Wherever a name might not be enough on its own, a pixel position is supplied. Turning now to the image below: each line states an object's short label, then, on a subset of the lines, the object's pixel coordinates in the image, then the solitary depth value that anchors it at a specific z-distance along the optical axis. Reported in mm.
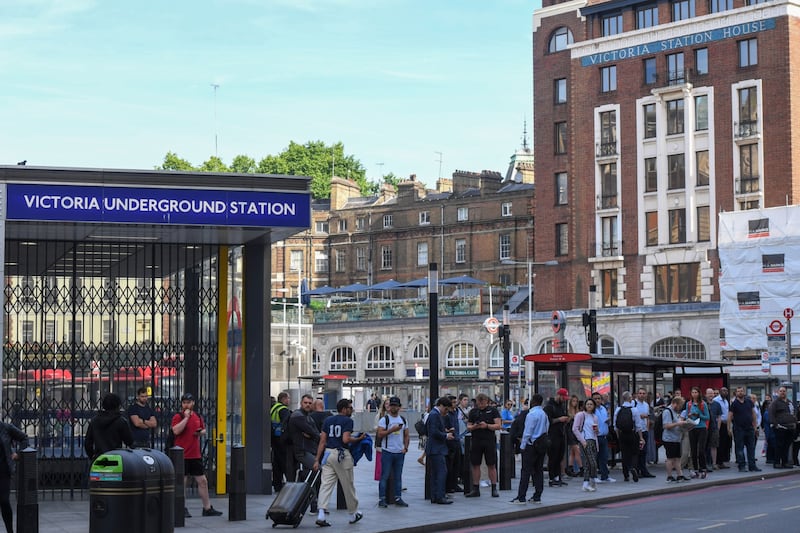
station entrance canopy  19656
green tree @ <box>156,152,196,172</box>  112719
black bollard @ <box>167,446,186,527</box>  16625
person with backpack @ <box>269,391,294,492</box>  22583
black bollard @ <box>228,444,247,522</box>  17594
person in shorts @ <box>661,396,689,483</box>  25516
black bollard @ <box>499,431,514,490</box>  23469
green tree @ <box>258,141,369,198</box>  122188
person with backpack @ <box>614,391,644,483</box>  25016
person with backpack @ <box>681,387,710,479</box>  26672
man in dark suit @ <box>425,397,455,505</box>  20188
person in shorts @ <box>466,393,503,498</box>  22219
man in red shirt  18547
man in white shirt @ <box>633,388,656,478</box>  26234
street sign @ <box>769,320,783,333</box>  39625
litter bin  12906
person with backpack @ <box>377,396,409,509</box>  19578
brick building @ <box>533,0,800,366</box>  68500
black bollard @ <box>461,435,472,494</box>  22156
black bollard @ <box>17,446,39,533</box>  13719
